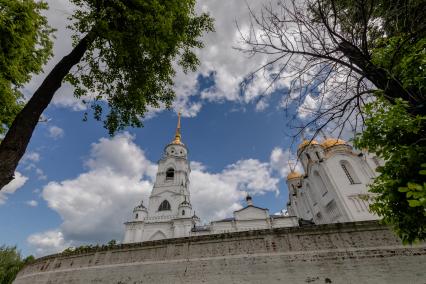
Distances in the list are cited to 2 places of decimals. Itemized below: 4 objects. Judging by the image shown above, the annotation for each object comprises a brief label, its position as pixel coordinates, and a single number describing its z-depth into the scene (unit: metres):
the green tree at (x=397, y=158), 3.38
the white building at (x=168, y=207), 28.39
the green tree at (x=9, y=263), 24.23
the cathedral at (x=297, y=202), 22.25
